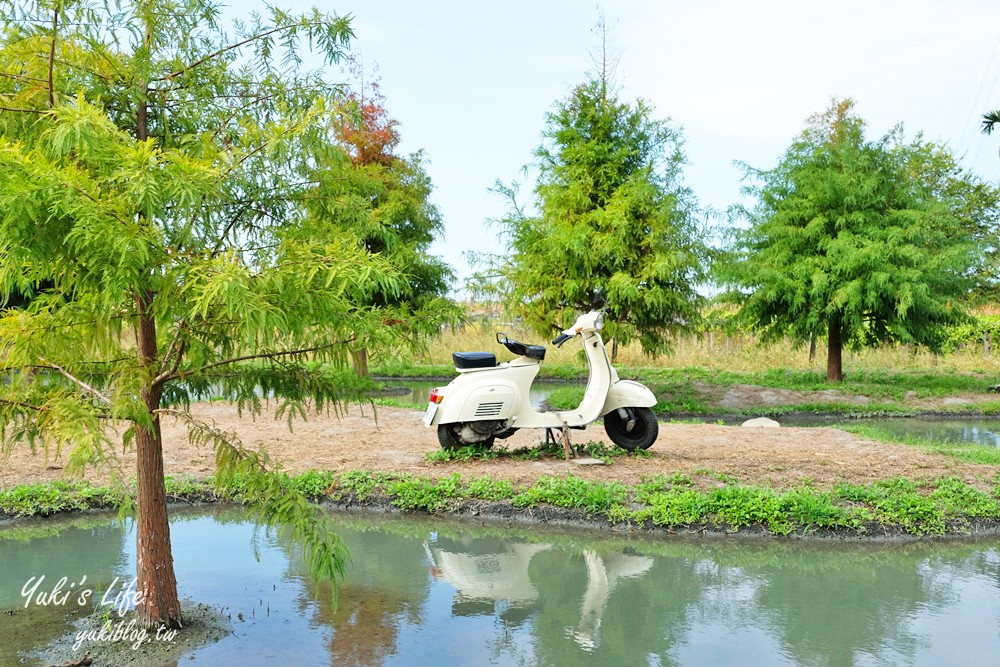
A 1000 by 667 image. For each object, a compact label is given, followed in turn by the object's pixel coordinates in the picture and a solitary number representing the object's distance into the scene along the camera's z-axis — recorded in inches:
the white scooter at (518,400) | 337.1
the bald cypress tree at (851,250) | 693.9
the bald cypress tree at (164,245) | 147.0
